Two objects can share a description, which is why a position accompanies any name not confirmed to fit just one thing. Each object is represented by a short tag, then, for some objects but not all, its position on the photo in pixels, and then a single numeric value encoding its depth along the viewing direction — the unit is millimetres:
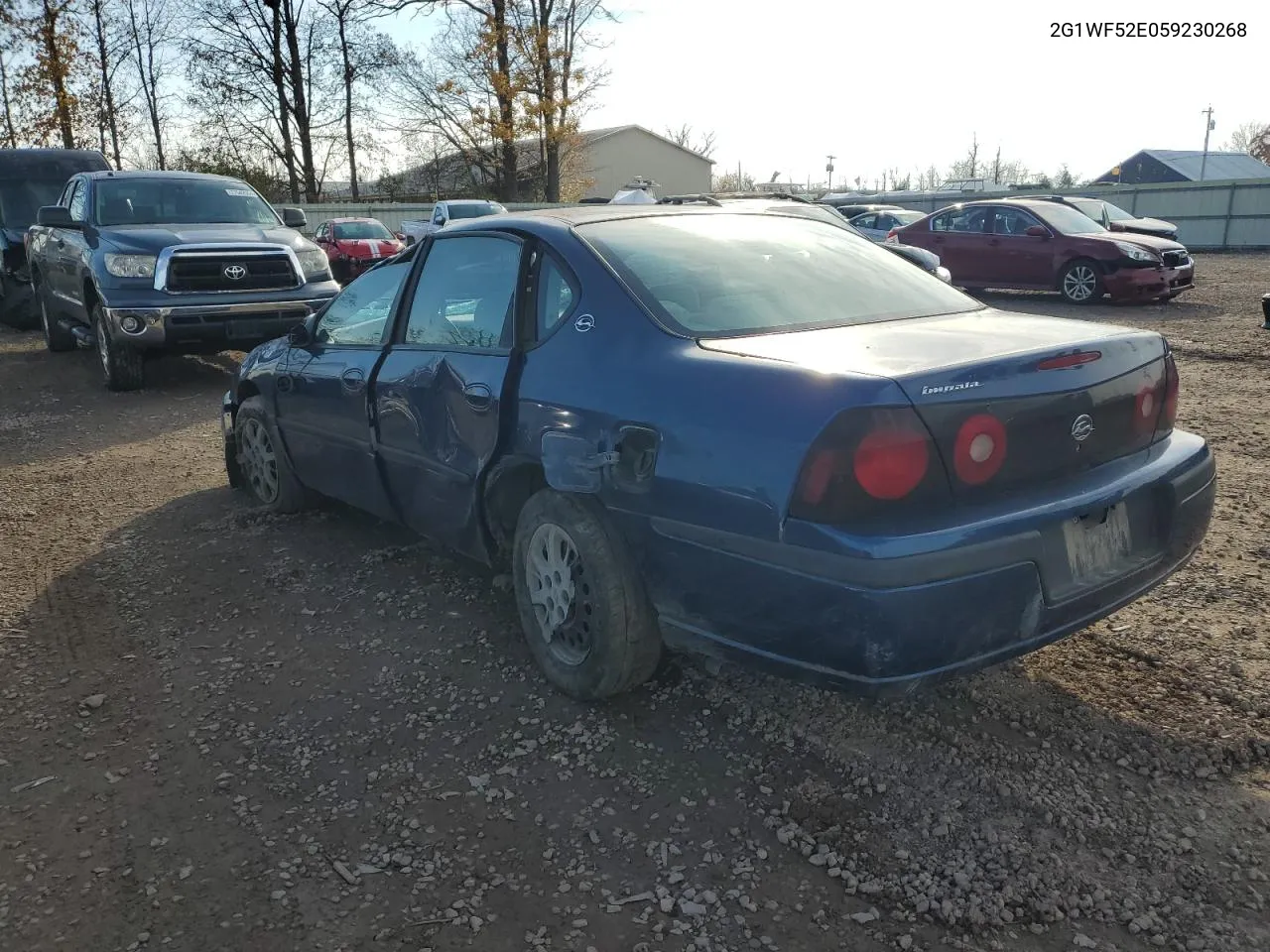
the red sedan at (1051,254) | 13320
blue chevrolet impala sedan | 2408
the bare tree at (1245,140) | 72438
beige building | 55969
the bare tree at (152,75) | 36800
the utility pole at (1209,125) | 73644
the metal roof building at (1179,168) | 52594
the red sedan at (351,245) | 21328
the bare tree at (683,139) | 63625
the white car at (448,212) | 21973
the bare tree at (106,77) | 33094
